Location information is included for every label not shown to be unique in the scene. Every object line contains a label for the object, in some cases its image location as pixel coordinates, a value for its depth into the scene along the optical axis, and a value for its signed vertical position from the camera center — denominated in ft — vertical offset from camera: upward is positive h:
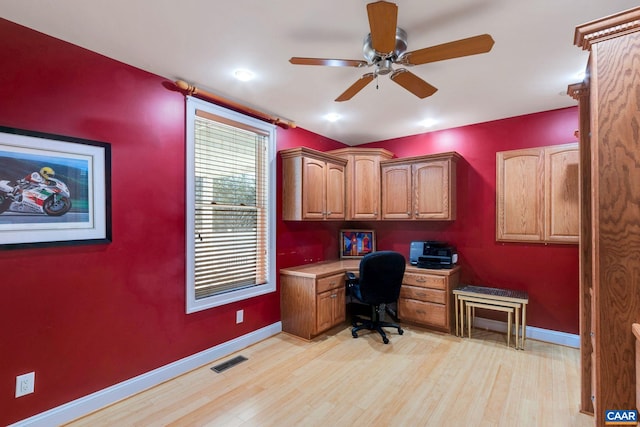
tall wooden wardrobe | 3.91 +0.17
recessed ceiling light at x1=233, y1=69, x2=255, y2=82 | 7.93 +3.82
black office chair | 10.32 -2.36
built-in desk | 10.71 -3.17
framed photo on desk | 14.58 -1.40
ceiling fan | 4.74 +3.07
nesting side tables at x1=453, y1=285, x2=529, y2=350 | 9.91 -3.02
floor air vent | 8.75 -4.53
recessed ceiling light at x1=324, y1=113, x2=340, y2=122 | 11.19 +3.76
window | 8.95 +0.29
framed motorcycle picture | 5.82 +0.56
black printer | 11.58 -1.65
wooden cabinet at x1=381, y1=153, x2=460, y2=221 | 11.71 +1.09
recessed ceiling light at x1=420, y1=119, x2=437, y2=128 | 11.82 +3.70
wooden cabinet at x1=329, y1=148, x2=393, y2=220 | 13.33 +1.48
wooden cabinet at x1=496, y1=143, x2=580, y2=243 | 10.13 +0.66
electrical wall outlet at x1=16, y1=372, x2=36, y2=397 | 5.92 -3.37
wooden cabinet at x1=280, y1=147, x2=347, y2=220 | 11.34 +1.18
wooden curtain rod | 8.42 +3.60
